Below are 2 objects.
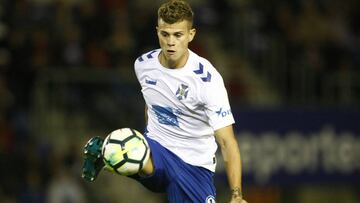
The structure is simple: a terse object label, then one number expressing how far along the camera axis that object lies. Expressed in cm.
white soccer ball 1440
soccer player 1466
